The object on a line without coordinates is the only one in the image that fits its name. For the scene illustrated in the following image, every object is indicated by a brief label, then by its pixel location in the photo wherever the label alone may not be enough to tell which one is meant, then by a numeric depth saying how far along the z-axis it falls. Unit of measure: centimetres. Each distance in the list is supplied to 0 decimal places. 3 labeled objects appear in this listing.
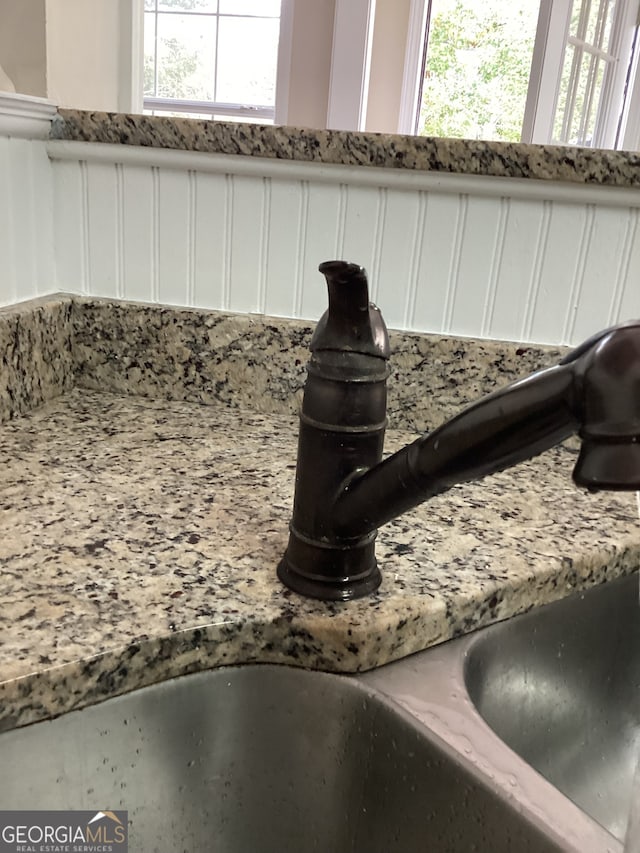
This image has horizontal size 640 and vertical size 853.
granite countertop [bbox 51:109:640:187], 78
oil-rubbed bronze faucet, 32
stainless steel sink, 43
